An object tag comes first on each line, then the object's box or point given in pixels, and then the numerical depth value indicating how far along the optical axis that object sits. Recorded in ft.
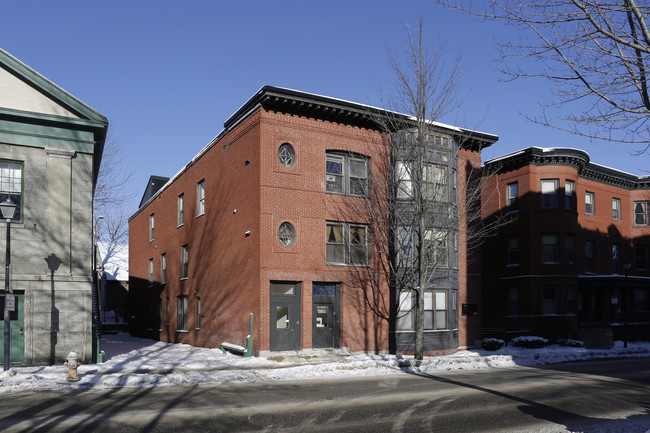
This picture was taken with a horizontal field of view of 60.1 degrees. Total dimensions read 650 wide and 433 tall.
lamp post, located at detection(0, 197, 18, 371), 52.54
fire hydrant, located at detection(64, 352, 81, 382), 48.98
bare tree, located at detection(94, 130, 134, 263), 177.35
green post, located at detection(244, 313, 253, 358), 72.74
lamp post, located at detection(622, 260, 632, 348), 107.67
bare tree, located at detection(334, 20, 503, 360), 74.33
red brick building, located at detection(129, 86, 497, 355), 76.13
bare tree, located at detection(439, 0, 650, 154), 25.79
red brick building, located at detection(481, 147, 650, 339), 112.37
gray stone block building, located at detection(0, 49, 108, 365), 58.95
